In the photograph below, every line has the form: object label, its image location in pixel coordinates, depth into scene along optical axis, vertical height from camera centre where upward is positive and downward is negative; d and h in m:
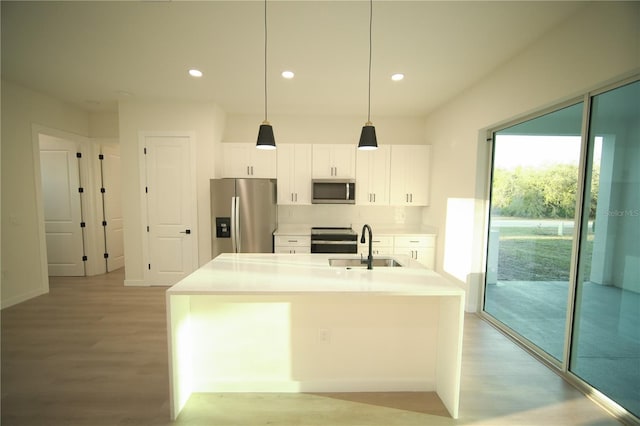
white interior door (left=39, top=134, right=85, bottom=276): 4.64 -0.22
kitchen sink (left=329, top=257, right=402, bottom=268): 2.43 -0.58
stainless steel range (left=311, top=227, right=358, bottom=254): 4.20 -0.68
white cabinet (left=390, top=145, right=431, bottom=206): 4.59 +0.39
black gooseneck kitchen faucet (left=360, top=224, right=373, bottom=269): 2.11 -0.48
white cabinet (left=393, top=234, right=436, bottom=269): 4.39 -0.74
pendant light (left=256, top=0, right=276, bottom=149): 2.23 +0.48
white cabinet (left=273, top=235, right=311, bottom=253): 4.24 -0.73
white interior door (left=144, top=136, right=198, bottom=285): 4.17 -0.22
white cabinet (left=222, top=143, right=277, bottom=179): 4.45 +0.55
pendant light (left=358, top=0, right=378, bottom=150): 2.24 +0.48
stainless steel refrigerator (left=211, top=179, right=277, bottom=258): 3.96 -0.30
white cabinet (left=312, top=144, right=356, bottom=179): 4.52 +0.59
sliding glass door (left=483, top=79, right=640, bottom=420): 1.87 -0.31
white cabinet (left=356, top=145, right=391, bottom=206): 4.55 +0.35
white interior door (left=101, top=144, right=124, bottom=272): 5.02 -0.24
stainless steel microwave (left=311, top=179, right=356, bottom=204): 4.40 +0.09
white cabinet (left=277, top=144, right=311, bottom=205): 4.49 +0.37
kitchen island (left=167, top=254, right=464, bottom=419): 2.02 -1.06
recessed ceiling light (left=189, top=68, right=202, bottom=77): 3.08 +1.37
